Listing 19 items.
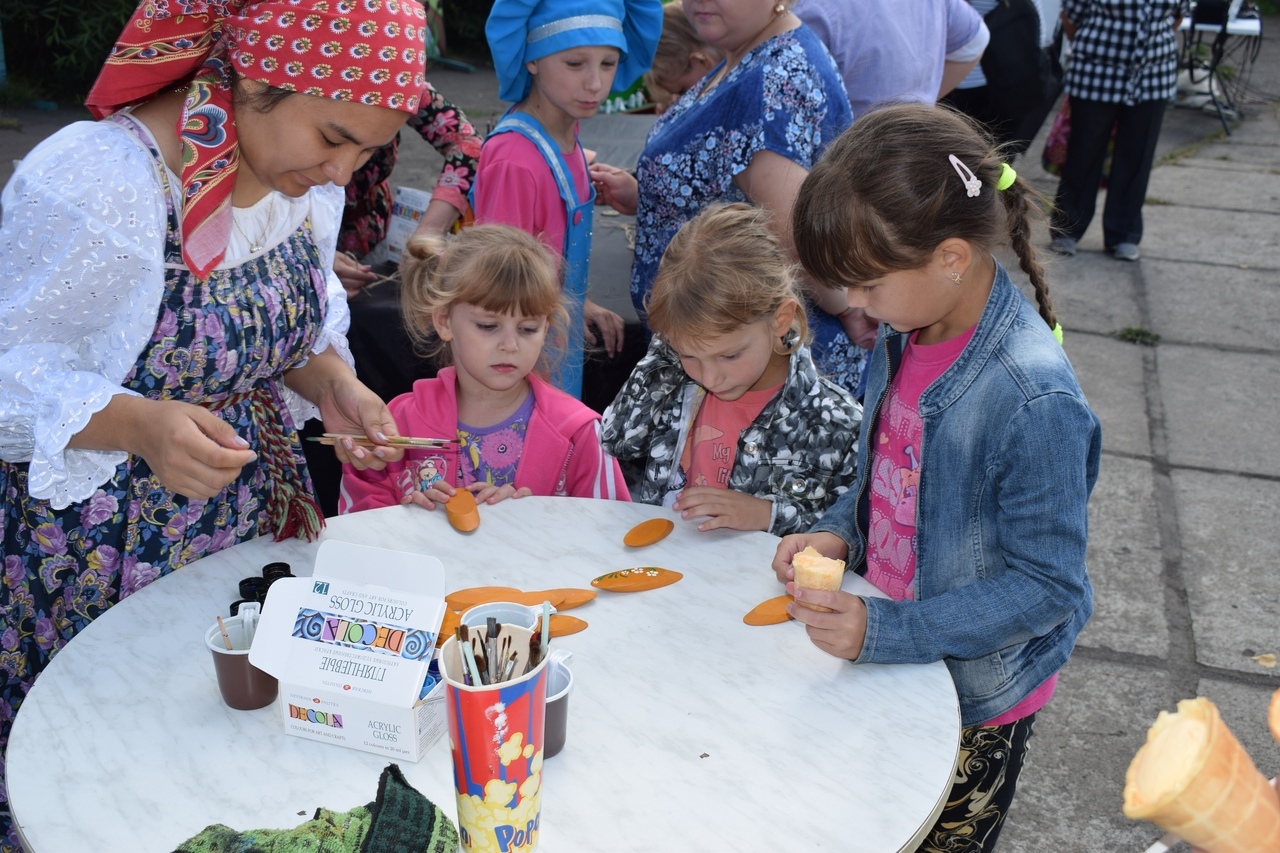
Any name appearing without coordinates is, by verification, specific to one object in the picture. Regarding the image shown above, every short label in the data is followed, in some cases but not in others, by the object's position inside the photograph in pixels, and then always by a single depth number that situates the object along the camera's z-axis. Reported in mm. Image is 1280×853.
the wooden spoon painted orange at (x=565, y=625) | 1545
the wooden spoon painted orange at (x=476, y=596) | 1567
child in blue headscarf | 2748
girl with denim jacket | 1476
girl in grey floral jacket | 2012
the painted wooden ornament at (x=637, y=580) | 1663
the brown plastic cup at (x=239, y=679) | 1328
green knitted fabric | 1166
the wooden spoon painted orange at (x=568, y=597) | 1602
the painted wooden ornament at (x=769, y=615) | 1590
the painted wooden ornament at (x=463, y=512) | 1831
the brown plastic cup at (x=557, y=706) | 1260
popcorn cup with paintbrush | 1054
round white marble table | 1202
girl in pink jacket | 2256
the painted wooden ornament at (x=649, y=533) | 1808
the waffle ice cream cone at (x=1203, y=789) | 801
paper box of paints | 1262
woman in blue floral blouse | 2451
